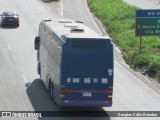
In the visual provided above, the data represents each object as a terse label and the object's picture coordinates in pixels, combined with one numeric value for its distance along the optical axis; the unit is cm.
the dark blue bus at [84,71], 2488
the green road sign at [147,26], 4162
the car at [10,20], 5988
